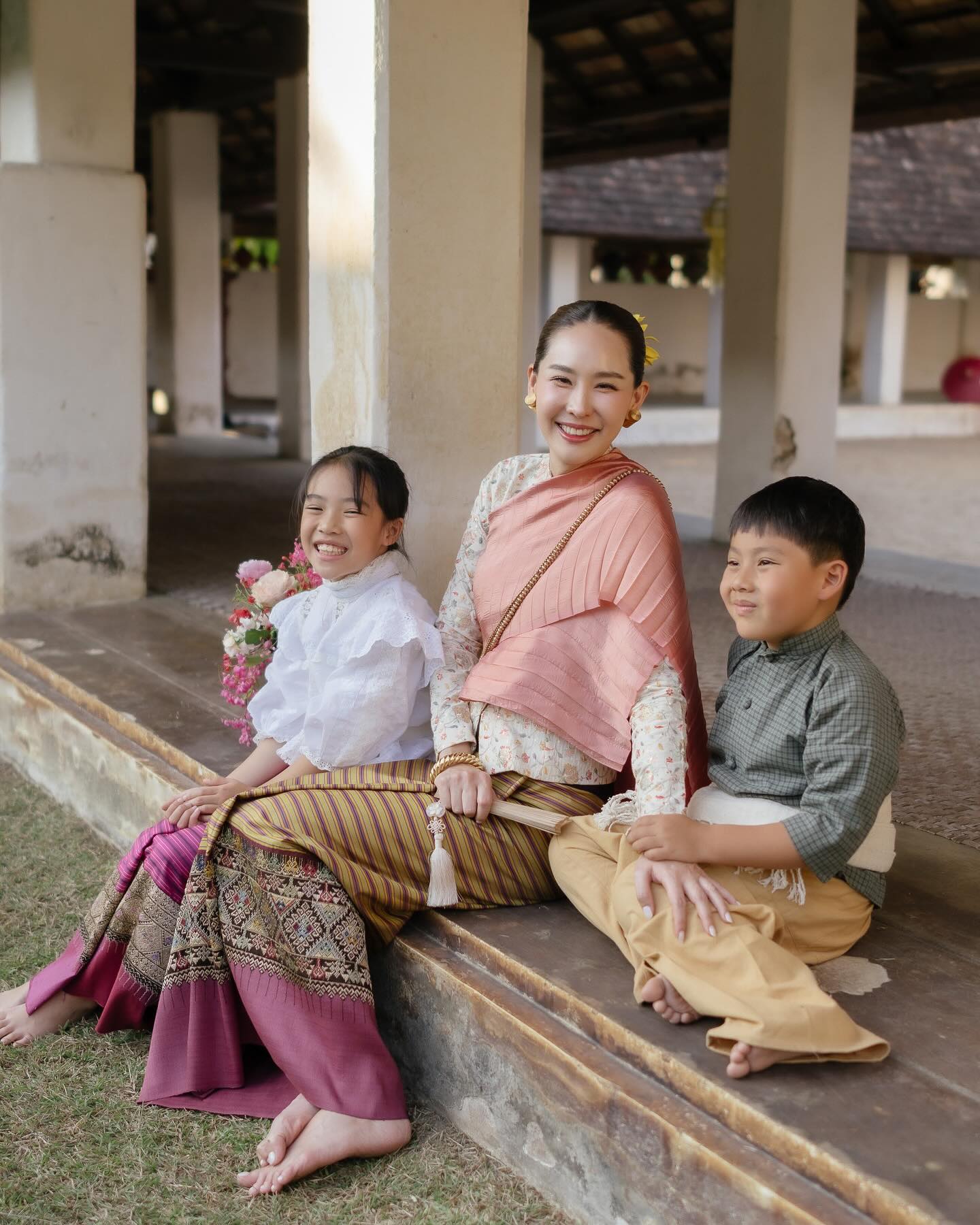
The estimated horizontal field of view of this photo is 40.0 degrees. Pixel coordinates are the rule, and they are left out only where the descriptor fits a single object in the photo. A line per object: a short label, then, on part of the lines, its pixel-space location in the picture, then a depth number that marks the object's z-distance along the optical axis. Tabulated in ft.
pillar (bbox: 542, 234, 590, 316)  51.44
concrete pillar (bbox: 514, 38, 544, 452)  29.01
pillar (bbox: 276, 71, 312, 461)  34.55
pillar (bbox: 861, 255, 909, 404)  55.77
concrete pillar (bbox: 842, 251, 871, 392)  63.10
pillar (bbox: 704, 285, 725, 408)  52.54
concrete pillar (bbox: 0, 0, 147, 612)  15.70
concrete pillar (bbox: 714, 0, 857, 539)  19.98
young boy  6.33
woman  7.29
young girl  8.10
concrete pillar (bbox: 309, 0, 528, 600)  9.70
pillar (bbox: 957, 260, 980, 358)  66.59
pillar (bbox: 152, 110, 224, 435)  40.09
